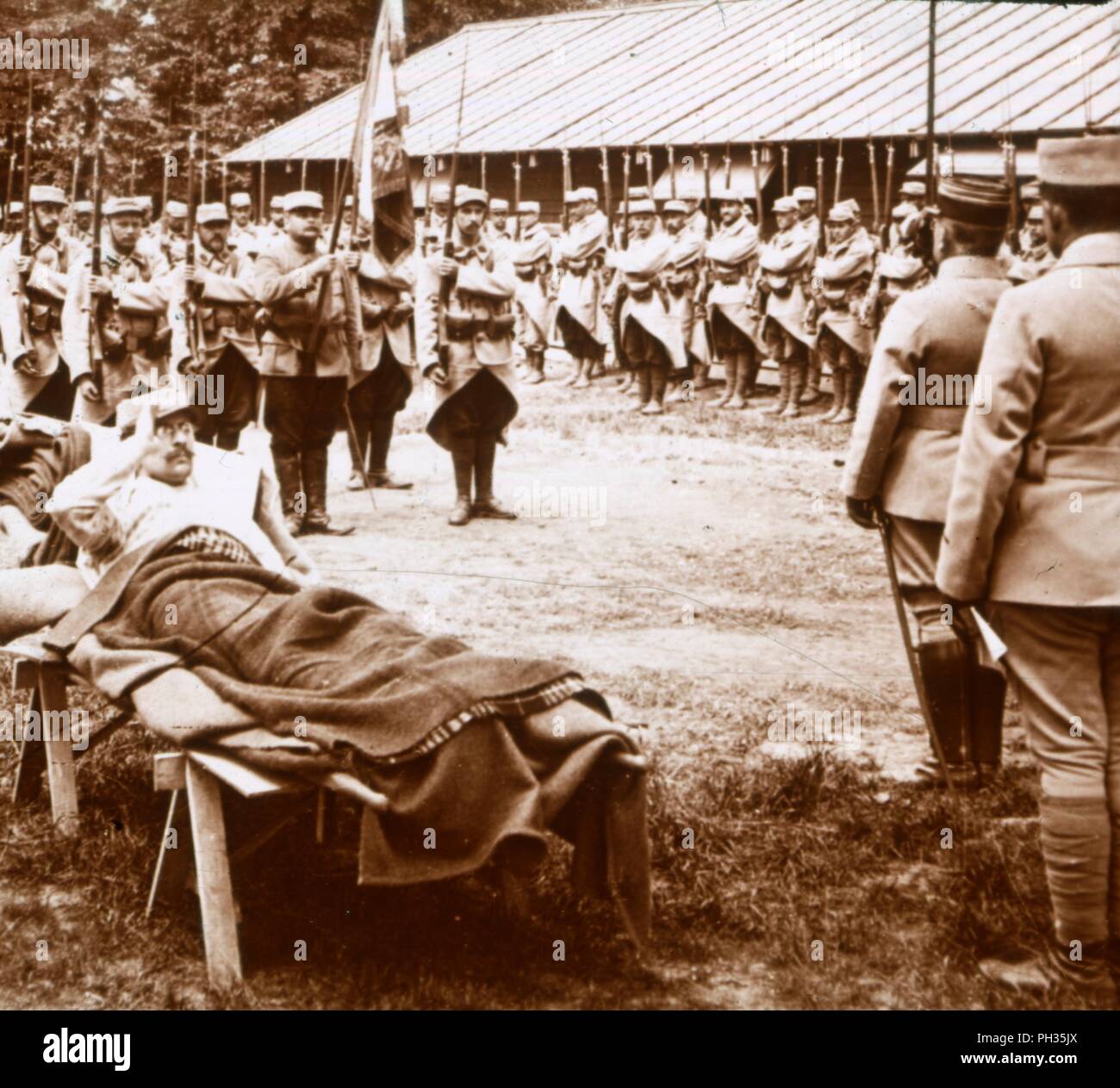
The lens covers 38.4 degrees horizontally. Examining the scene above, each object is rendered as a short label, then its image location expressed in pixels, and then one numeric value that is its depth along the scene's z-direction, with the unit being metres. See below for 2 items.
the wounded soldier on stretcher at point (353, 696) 3.53
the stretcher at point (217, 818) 3.62
